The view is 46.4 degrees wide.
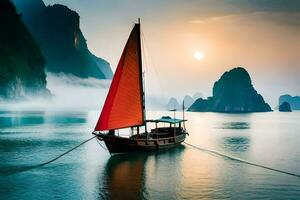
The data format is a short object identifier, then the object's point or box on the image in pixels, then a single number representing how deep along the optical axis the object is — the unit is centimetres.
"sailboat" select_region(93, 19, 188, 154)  3694
